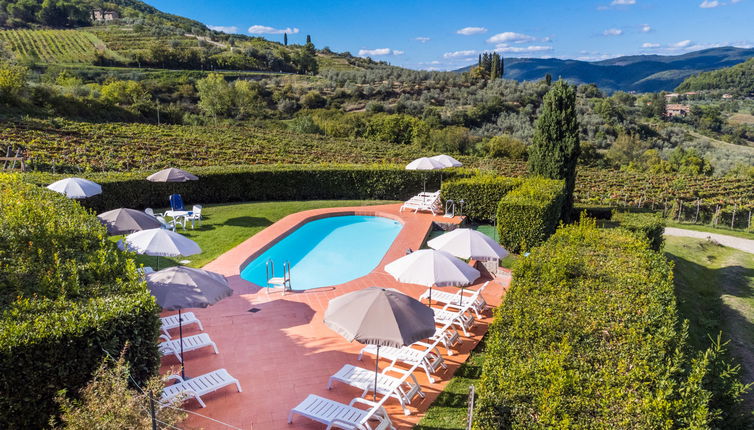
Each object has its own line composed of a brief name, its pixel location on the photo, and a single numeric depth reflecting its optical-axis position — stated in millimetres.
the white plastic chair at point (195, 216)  14625
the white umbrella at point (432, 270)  7621
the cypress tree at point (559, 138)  15156
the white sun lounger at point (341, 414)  5270
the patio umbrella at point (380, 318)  5496
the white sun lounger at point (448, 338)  7506
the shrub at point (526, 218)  12227
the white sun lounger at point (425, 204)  16969
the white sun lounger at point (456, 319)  8015
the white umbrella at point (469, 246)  9062
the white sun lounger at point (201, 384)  5809
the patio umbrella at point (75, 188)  12125
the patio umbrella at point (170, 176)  14570
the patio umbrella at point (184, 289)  6184
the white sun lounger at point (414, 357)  6695
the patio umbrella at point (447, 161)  17172
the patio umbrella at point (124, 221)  9859
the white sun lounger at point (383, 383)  6008
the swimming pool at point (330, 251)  12023
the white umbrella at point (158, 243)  8578
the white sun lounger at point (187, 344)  6913
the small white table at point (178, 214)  14364
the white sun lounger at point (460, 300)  8930
